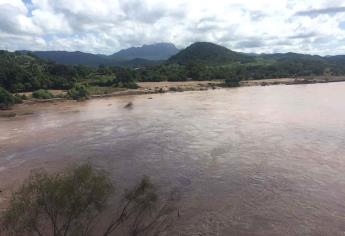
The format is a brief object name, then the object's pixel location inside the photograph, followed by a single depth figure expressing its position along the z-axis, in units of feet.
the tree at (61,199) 48.52
